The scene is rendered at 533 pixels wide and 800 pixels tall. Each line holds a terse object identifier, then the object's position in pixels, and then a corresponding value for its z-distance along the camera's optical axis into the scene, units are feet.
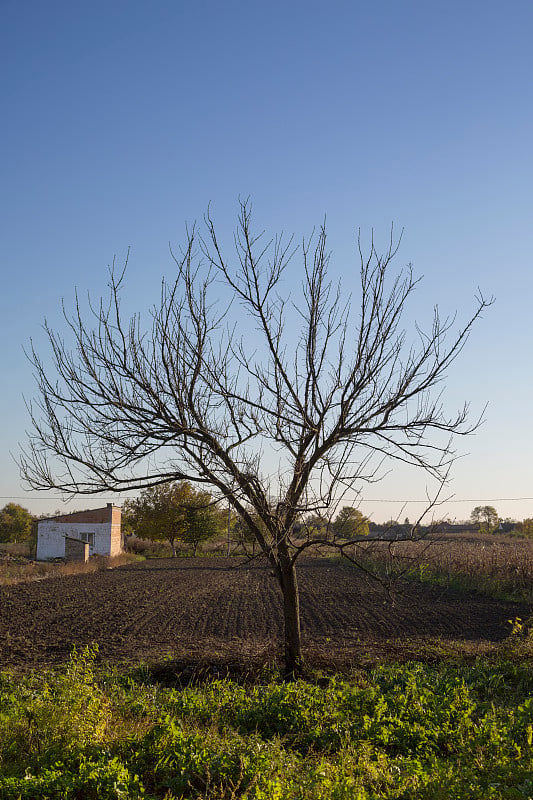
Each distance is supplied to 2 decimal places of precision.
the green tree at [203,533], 164.44
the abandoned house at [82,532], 160.35
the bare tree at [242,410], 26.81
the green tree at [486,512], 339.90
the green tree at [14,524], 230.68
